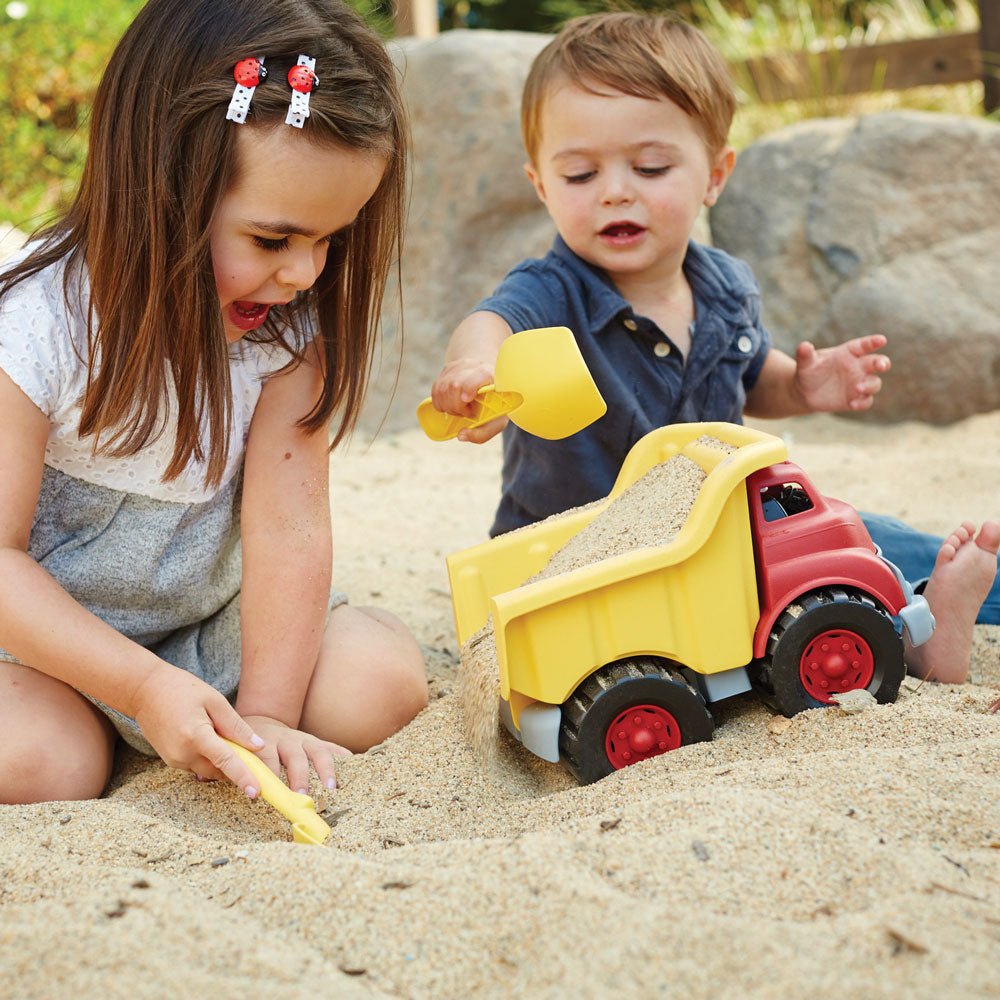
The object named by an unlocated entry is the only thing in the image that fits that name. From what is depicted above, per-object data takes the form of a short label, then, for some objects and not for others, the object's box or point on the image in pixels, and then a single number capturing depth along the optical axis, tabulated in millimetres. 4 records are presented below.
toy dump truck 1167
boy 1815
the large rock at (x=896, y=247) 3469
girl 1260
